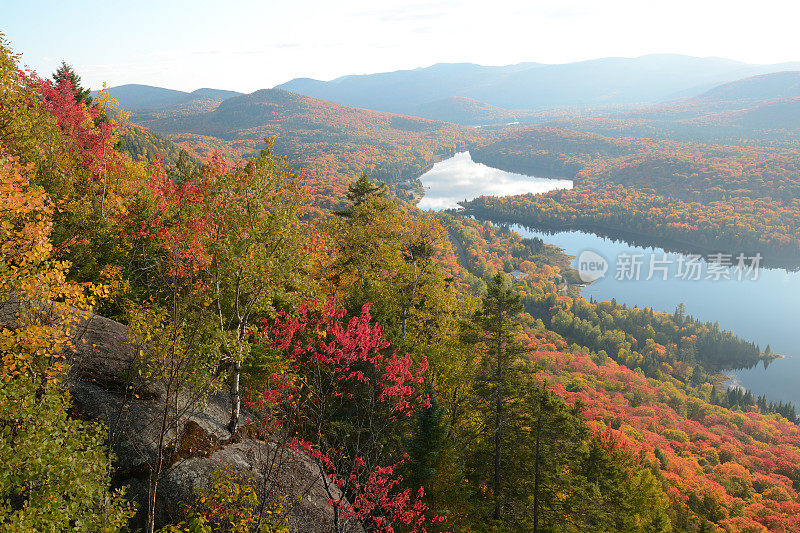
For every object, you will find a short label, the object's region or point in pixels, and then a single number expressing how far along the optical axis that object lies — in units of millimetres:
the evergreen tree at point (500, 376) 26094
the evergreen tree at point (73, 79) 40591
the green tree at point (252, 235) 15430
